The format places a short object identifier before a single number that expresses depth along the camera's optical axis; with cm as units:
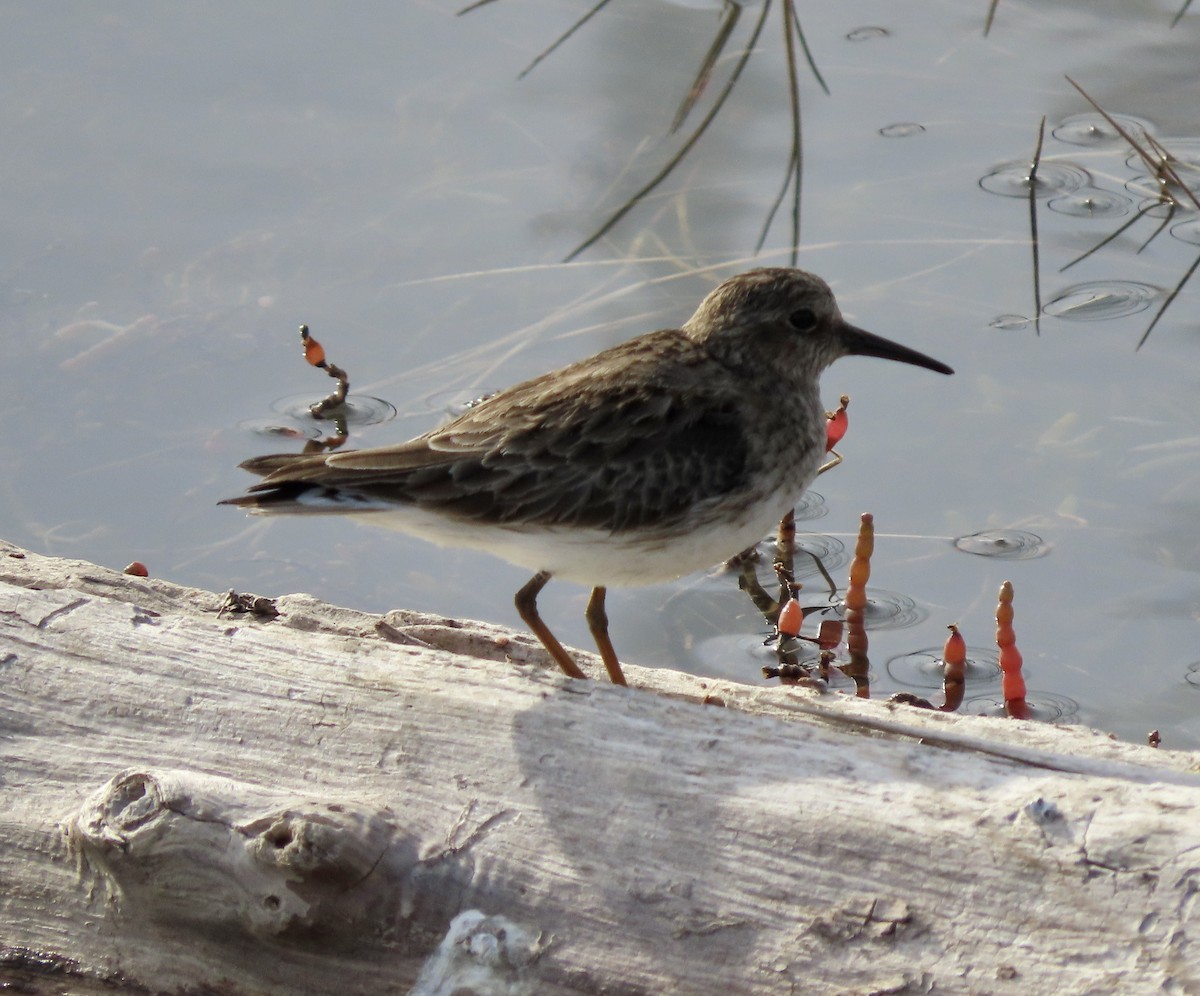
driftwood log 796
